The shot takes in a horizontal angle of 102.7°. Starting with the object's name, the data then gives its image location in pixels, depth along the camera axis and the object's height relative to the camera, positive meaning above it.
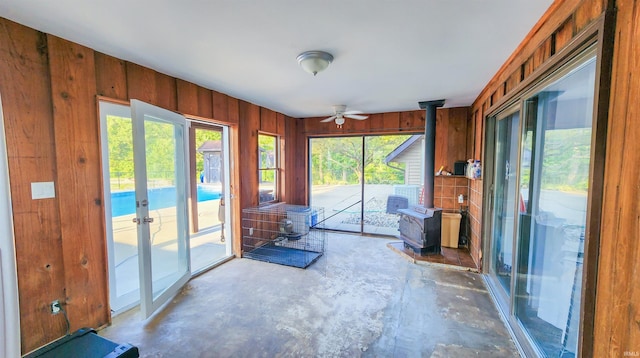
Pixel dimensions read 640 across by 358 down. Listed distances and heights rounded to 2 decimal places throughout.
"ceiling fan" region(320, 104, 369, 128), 3.98 +0.83
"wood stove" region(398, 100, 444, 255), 3.77 -0.75
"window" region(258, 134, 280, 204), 4.67 -0.05
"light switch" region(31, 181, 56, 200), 1.90 -0.20
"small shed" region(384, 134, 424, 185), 4.98 +0.18
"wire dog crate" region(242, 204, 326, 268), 3.99 -1.26
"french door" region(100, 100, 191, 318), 2.36 -0.39
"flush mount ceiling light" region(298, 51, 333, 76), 2.19 +0.92
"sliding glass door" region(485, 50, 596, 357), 1.43 -0.28
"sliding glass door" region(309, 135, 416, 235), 5.11 -0.28
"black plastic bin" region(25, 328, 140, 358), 1.74 -1.30
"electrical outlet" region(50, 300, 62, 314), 1.99 -1.12
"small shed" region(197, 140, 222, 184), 6.72 +0.05
